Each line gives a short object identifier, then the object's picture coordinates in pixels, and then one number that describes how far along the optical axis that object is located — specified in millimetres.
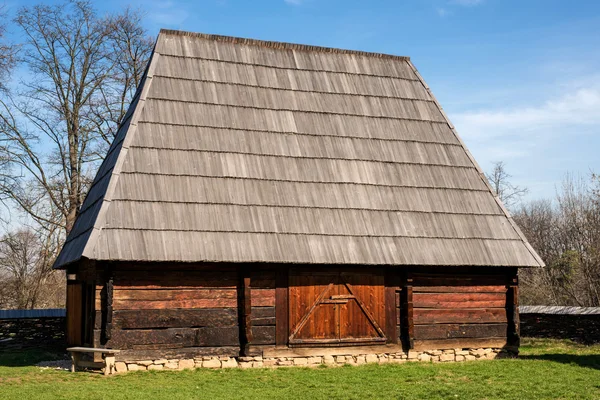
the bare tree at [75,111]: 25312
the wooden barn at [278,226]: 12656
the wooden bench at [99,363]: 12023
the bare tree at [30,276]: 27891
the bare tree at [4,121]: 23197
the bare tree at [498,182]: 37250
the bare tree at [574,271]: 26859
